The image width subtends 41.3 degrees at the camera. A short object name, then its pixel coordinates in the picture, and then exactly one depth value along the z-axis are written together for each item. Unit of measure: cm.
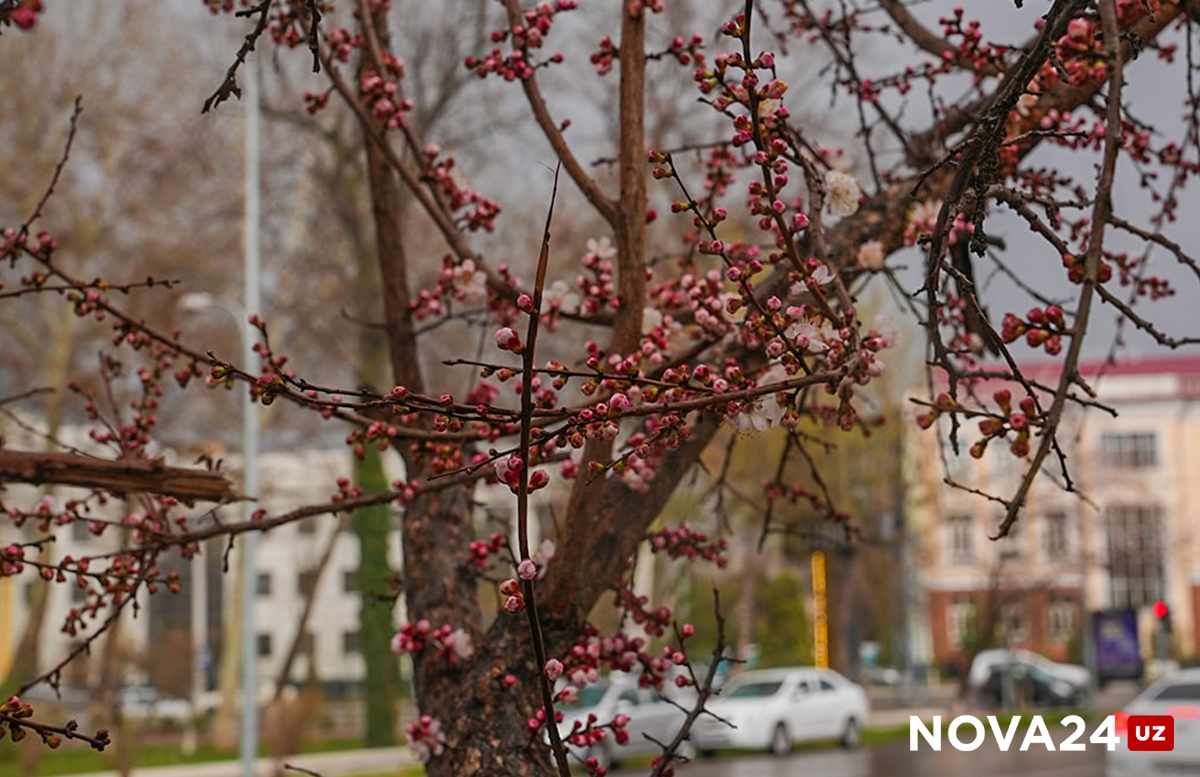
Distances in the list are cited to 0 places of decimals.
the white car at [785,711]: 2495
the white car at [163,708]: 3500
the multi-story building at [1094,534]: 3804
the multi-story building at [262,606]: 3012
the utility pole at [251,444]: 1593
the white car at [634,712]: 2188
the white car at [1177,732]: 1588
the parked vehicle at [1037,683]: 4038
